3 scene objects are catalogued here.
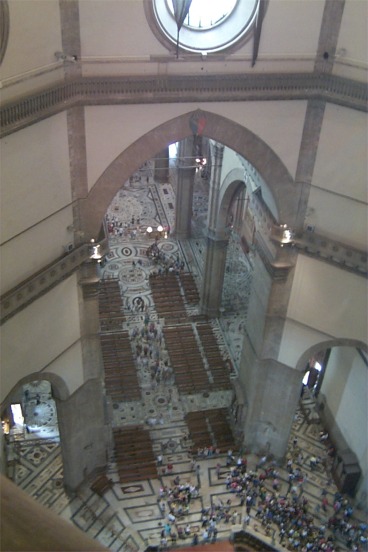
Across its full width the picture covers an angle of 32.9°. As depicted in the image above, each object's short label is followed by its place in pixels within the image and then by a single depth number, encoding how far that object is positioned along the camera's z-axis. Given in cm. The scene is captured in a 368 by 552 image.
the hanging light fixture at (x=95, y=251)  1820
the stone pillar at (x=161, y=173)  4159
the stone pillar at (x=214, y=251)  2830
